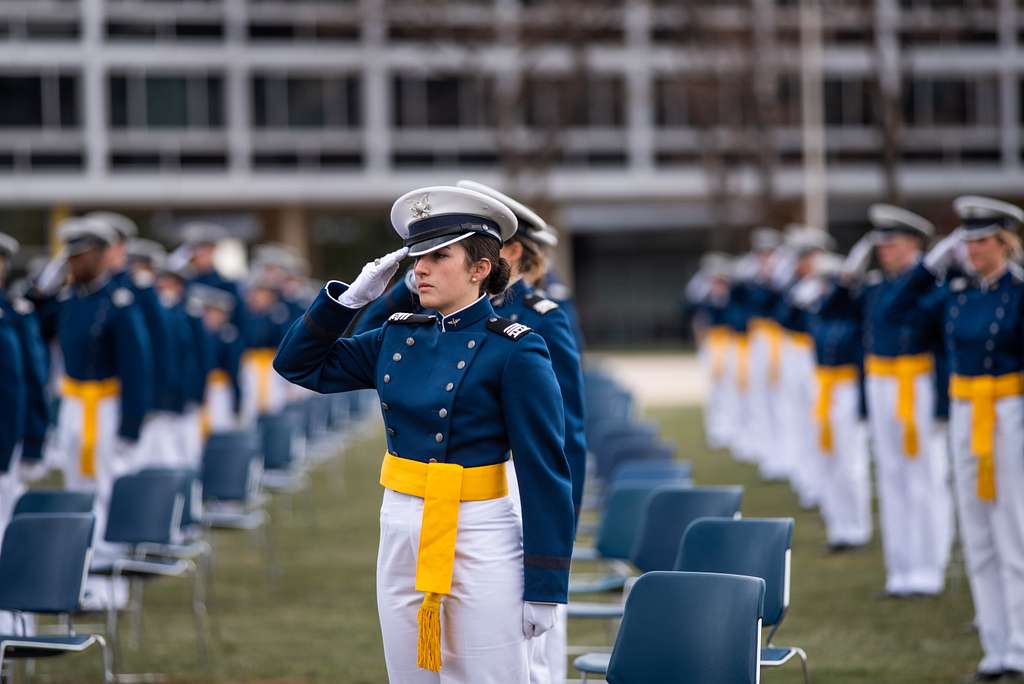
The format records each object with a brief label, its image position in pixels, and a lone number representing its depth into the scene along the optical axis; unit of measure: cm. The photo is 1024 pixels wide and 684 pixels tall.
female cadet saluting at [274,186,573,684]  955
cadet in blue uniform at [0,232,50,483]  1841
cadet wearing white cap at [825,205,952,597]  2109
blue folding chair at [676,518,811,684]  1262
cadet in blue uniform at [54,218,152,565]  2116
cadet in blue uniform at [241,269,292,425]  3966
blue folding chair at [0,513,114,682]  1370
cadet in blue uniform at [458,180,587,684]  1227
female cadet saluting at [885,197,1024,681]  1612
